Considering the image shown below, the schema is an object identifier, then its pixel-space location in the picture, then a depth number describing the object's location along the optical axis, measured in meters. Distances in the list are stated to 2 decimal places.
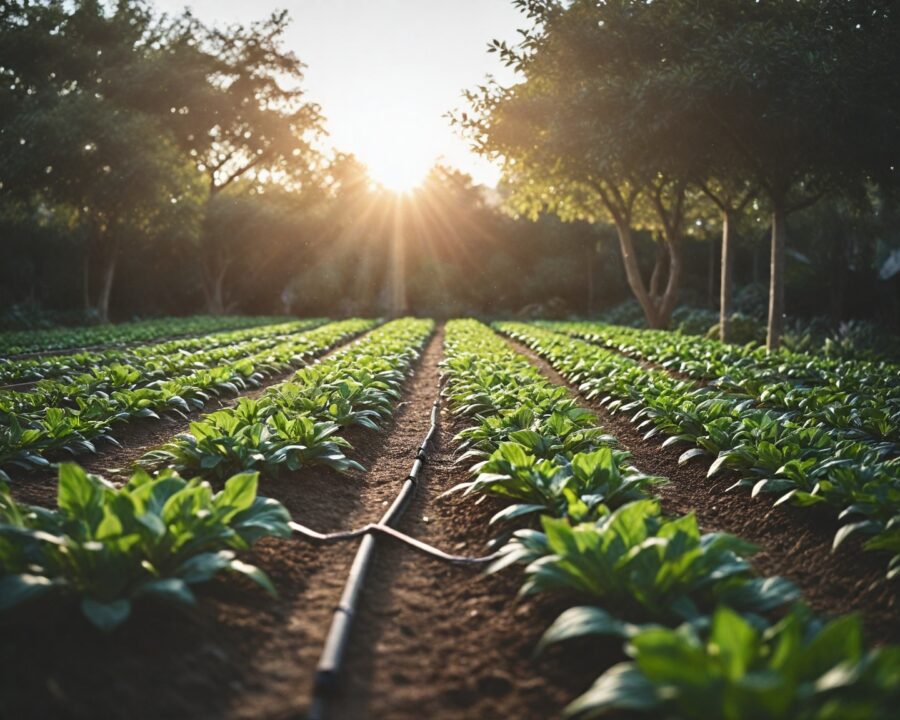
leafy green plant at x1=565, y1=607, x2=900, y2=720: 1.55
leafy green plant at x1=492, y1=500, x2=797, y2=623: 2.47
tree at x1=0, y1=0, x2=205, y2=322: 19.61
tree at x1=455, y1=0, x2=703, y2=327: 12.82
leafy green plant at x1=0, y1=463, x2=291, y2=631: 2.41
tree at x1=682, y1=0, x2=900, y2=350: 10.60
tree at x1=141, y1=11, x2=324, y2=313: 34.16
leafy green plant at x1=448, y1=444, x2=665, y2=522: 3.66
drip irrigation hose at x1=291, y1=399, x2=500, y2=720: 2.19
